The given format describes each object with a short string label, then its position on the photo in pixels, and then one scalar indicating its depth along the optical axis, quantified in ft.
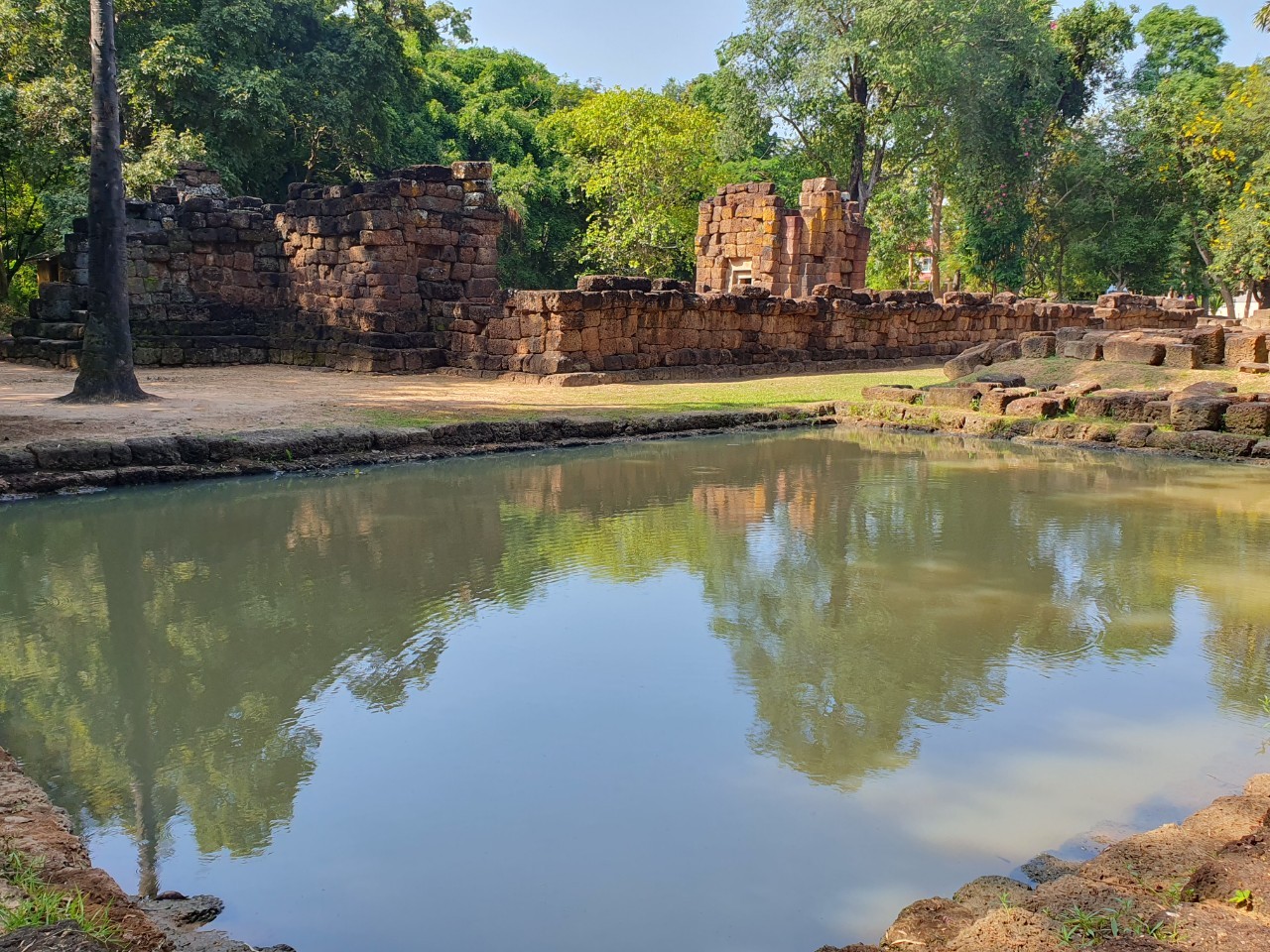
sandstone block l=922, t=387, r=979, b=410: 46.01
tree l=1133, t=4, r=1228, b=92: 141.18
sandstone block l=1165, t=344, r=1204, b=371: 47.16
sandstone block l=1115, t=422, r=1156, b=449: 38.32
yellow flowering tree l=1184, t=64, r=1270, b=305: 104.53
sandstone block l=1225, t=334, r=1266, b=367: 46.91
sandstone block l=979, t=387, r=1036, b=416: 44.06
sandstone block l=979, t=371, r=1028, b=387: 47.44
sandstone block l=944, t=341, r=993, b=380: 56.44
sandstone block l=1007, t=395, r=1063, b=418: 42.65
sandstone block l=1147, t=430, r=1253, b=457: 36.14
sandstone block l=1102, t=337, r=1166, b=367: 47.85
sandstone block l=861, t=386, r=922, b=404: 47.55
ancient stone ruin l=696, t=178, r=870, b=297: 82.38
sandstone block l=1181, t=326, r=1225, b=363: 47.85
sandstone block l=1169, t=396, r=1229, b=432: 37.91
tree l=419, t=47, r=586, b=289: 108.68
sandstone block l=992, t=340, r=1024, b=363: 55.72
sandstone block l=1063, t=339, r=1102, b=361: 49.98
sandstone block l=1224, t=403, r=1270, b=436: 36.63
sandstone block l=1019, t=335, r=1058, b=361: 53.57
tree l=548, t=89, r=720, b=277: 105.40
